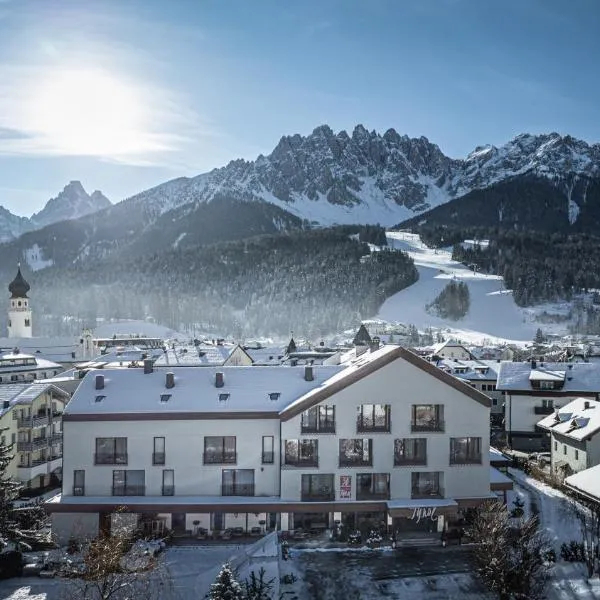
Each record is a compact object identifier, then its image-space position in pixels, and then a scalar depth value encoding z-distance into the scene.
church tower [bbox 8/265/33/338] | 133.75
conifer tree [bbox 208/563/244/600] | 22.48
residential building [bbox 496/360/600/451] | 61.12
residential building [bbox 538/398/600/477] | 46.59
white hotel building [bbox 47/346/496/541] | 36.41
